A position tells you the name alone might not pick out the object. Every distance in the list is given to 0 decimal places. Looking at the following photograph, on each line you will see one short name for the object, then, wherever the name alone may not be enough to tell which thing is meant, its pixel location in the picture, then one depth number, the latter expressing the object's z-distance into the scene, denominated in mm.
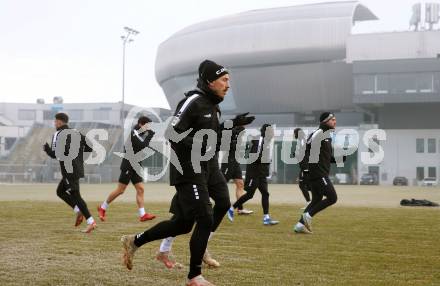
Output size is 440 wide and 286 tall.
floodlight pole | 67188
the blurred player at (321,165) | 11164
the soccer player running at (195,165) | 5980
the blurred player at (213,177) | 6242
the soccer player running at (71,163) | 10852
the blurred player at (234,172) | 15711
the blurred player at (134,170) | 13273
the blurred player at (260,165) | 13578
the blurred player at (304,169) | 12422
